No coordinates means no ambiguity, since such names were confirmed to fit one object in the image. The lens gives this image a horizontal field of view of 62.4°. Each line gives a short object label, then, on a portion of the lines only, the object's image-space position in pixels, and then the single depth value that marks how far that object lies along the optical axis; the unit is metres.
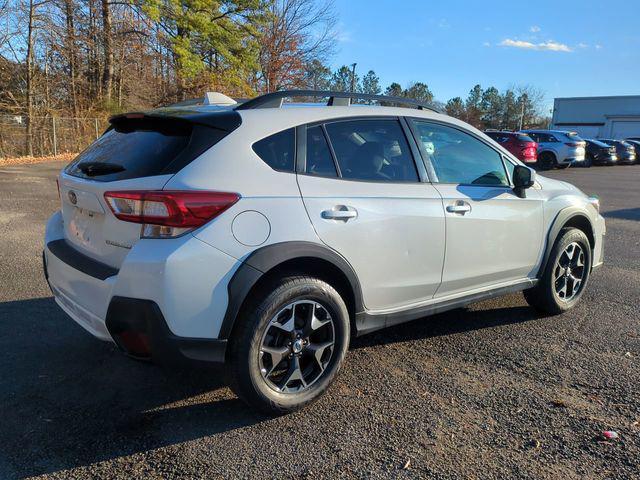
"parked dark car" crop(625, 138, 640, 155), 32.74
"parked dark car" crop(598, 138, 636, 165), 30.29
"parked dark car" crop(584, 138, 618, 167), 27.92
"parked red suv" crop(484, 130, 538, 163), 20.88
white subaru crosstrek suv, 2.60
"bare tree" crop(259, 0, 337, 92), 33.44
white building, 61.09
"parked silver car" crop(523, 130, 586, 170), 23.53
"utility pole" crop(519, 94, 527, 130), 82.26
